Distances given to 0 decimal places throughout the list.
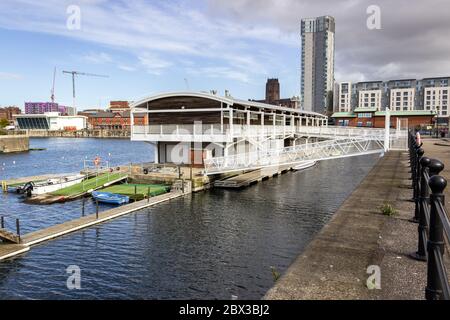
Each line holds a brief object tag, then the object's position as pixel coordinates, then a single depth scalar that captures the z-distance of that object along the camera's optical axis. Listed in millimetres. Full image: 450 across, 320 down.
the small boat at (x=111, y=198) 30144
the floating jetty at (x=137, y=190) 31250
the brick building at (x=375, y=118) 123562
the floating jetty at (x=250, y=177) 37062
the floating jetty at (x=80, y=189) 31844
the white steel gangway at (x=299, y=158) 35656
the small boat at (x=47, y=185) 34459
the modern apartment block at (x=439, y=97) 194625
